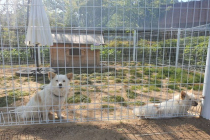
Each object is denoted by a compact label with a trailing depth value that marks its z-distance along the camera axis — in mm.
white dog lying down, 2980
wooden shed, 7352
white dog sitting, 2828
